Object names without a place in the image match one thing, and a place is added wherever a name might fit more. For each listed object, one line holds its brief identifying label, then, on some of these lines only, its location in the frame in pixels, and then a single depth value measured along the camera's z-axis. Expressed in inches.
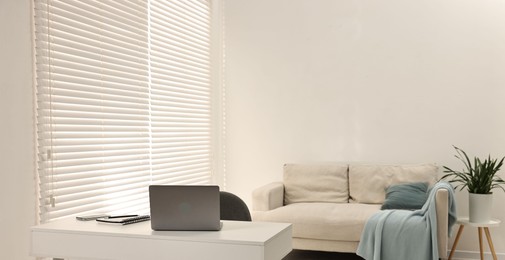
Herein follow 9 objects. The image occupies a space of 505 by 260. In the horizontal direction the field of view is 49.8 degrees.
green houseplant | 182.2
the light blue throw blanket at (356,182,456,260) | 164.7
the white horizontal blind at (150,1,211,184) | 187.5
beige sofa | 178.7
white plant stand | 181.1
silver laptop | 102.0
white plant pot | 181.8
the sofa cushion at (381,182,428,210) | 183.6
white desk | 96.8
